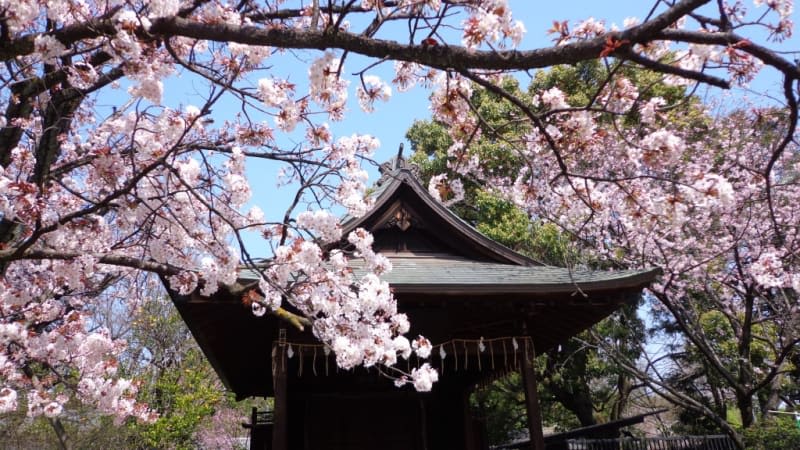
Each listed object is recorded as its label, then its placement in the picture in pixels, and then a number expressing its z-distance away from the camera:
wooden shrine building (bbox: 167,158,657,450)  5.27
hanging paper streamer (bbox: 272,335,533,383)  5.34
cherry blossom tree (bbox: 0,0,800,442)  2.38
